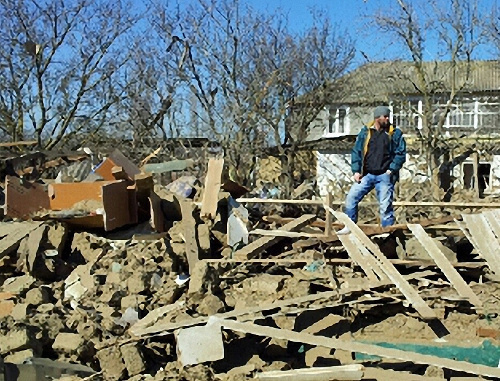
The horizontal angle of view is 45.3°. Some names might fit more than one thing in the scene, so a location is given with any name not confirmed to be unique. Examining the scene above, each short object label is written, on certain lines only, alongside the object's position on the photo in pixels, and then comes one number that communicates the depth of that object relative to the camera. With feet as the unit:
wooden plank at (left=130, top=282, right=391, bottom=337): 16.79
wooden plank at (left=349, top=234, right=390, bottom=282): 20.15
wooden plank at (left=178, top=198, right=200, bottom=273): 22.64
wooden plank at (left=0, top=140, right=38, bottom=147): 35.74
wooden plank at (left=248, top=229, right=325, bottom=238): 23.77
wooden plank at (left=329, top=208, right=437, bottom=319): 18.51
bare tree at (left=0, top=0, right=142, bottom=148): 59.57
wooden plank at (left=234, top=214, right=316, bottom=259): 22.50
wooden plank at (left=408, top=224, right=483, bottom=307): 19.53
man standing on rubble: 23.98
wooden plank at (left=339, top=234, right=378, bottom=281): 20.42
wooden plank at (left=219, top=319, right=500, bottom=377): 15.03
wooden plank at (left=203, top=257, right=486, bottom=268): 21.88
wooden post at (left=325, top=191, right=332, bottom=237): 24.22
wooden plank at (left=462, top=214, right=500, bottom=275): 20.78
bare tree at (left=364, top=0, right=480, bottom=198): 63.41
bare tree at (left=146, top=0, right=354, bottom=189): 56.85
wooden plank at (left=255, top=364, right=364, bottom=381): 14.71
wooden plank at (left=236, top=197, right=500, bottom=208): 23.97
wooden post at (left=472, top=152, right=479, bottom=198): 52.86
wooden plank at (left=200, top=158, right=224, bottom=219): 25.11
